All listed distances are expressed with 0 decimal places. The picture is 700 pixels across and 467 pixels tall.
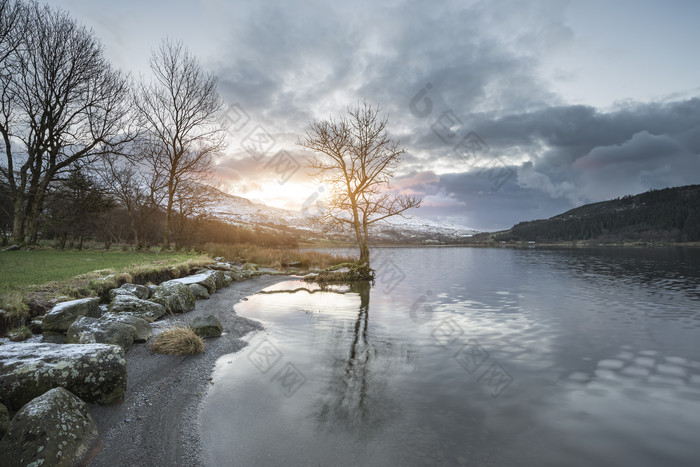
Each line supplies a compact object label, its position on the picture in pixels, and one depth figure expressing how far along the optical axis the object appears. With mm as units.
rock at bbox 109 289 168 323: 9242
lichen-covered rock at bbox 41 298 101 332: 7172
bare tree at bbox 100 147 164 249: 28859
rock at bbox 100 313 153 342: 7898
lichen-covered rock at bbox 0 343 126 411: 4574
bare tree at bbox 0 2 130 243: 20125
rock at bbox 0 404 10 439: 3994
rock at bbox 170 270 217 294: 14800
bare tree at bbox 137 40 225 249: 27078
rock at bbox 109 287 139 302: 10211
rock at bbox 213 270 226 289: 17219
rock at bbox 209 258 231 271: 21141
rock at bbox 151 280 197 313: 11230
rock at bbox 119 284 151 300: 10861
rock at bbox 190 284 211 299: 14039
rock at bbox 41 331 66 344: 6852
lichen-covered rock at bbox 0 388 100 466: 3531
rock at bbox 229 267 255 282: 20553
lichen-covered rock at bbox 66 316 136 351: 6660
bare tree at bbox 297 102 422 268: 23844
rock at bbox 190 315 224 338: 9114
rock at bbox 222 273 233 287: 18273
